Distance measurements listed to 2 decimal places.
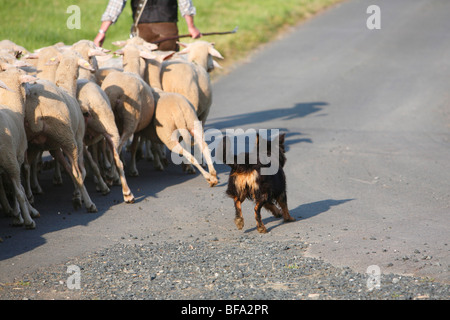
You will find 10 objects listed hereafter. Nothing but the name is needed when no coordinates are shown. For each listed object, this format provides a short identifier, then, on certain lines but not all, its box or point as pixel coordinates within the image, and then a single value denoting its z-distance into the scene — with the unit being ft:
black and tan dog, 49.34
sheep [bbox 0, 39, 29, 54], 67.31
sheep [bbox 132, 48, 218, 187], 63.51
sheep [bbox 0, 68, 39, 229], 48.96
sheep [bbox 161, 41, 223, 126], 69.82
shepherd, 79.87
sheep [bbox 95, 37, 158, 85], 65.36
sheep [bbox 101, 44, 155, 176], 60.80
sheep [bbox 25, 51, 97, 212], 53.01
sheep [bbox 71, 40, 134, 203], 57.82
